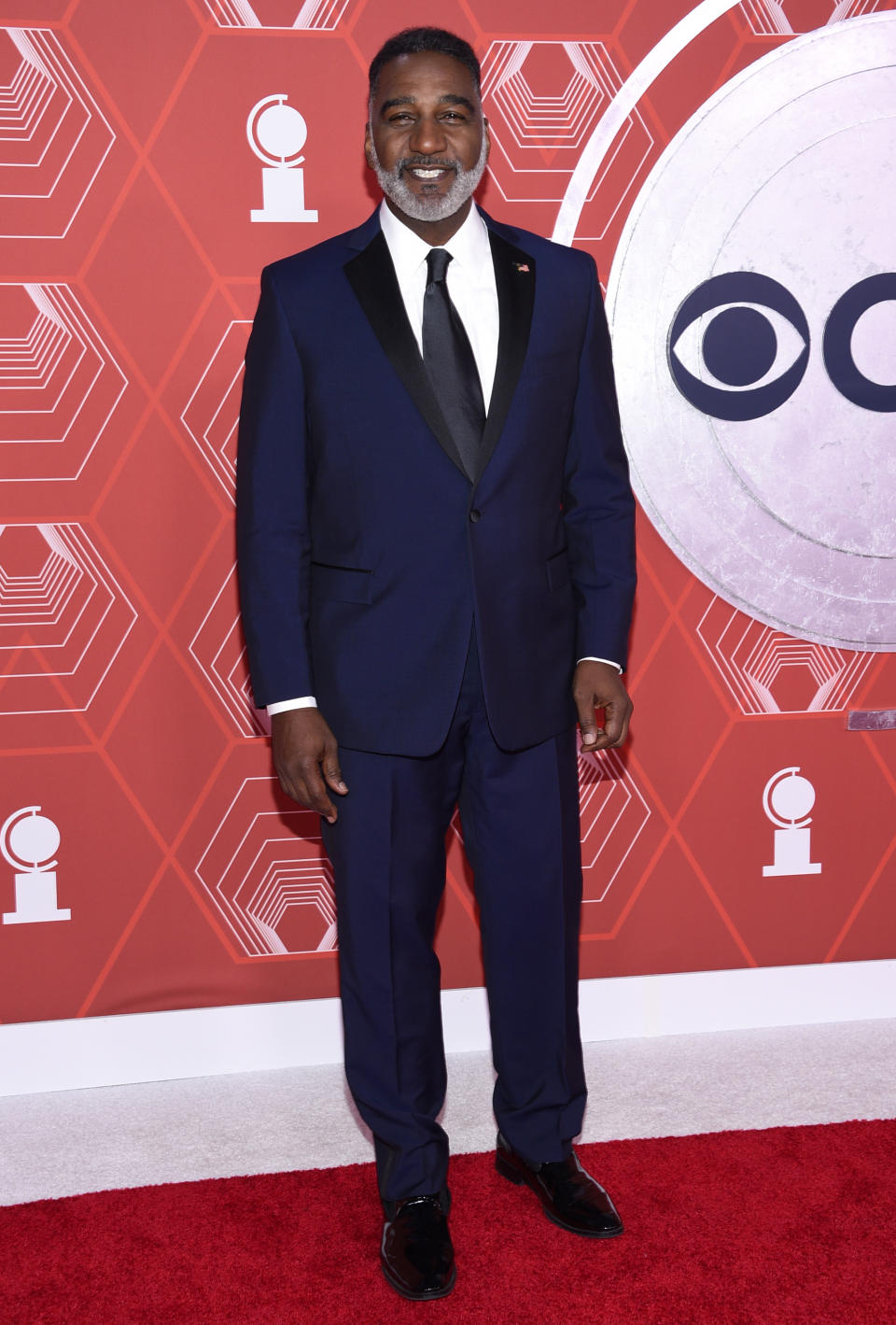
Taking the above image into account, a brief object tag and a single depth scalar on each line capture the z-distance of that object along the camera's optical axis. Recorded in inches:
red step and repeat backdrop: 85.9
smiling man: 67.6
